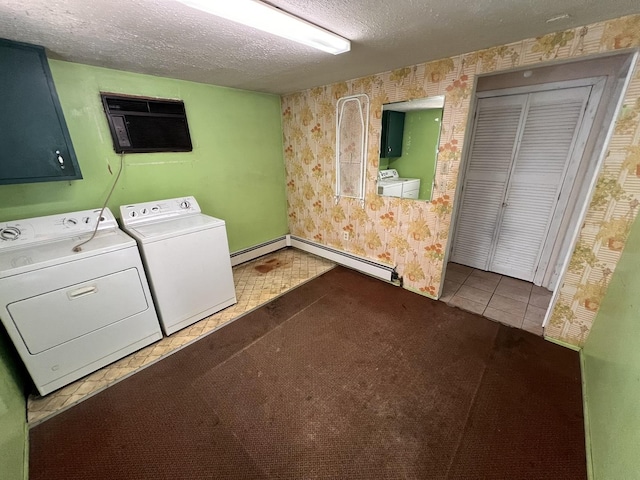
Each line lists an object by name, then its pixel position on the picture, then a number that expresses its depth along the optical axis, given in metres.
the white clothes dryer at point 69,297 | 1.45
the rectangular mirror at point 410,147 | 2.22
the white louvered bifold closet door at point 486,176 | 2.59
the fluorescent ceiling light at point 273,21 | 1.10
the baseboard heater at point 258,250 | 3.28
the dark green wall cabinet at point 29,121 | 1.52
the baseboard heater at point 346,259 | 2.85
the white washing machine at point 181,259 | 1.93
